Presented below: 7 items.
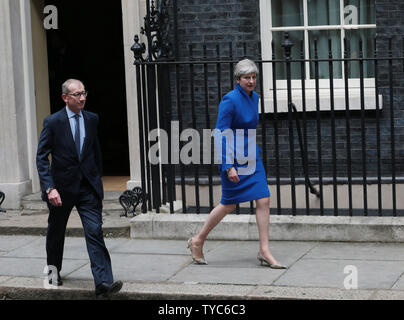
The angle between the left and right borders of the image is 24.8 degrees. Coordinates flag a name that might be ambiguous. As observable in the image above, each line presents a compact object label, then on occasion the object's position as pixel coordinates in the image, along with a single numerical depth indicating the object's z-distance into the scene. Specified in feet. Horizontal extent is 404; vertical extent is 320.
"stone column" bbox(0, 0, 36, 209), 35.12
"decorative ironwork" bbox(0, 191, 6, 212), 34.58
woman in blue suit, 24.79
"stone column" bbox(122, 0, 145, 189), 33.83
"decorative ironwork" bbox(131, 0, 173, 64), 29.96
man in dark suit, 23.15
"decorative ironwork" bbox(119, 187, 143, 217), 32.68
